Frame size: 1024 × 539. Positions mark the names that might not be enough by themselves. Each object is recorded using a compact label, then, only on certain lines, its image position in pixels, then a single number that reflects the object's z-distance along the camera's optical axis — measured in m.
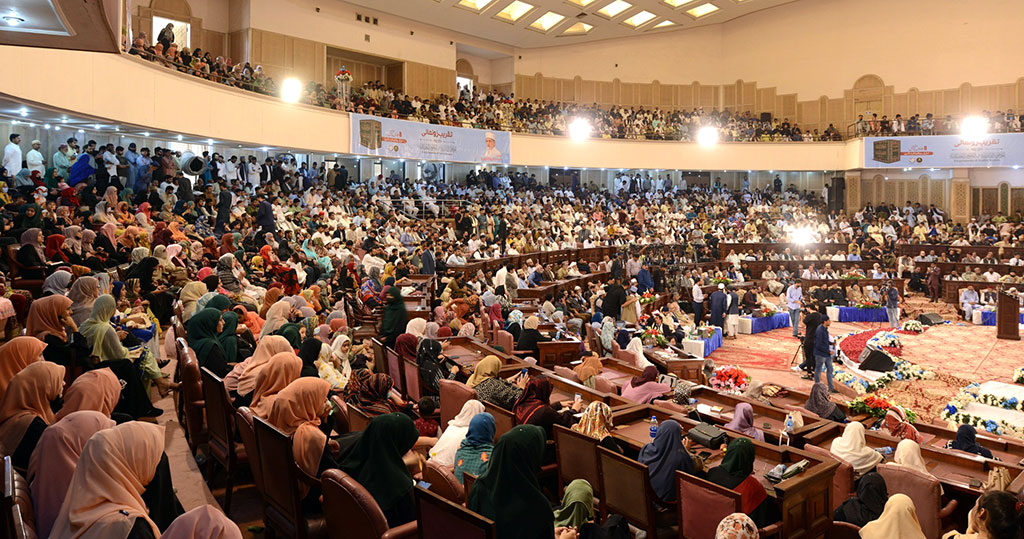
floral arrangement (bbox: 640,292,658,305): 16.62
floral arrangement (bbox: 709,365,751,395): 9.67
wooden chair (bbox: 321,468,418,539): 3.40
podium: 15.15
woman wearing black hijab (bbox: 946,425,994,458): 6.16
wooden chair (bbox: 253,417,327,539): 3.87
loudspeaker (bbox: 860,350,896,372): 12.43
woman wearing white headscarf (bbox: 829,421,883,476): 5.50
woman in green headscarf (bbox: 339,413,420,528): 3.89
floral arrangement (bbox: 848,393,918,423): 7.45
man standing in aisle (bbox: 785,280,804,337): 16.33
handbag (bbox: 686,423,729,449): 5.33
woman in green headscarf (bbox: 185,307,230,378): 6.13
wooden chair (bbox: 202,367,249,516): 4.66
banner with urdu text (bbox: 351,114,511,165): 20.41
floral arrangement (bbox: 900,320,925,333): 16.12
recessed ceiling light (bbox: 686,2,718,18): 26.16
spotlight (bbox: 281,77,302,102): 18.14
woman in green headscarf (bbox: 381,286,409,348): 8.59
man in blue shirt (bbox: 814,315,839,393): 11.33
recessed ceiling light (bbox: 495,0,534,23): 23.80
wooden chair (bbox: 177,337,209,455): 5.40
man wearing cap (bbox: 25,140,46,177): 11.91
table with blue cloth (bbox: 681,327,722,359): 14.01
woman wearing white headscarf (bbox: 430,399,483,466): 4.88
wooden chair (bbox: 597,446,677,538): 4.50
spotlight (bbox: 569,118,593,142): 26.73
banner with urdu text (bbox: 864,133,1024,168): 25.08
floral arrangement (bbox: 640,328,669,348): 12.81
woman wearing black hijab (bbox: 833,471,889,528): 4.80
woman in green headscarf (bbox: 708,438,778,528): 4.46
